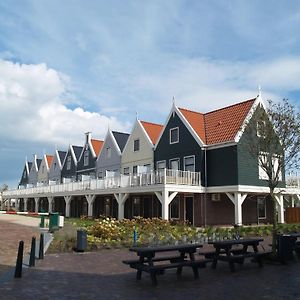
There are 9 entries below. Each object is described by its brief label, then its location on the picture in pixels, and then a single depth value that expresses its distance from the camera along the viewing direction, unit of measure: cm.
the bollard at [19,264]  724
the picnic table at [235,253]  811
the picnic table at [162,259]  681
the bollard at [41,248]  970
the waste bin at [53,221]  1606
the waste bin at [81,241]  1113
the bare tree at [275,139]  989
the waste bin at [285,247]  915
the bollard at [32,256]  854
